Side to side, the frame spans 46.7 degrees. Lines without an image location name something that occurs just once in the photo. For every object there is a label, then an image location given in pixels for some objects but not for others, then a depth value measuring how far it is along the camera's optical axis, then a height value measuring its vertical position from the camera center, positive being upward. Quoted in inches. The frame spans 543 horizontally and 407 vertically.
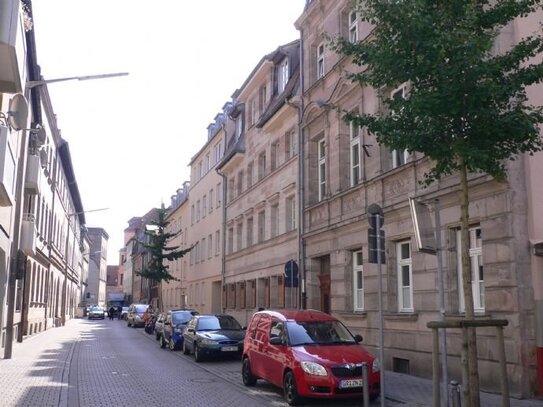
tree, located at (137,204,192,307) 1968.5 +139.7
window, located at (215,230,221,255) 1554.6 +132.4
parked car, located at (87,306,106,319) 2832.7 -79.5
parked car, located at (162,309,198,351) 1002.1 -51.3
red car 446.9 -46.5
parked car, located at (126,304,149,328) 1898.4 -60.6
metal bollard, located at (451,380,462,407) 324.2 -50.6
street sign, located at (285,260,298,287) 759.1 +25.3
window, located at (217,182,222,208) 1573.6 +253.4
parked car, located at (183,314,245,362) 798.5 -53.4
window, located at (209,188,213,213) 1692.9 +255.2
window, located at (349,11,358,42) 800.3 +343.1
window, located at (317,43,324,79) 912.8 +341.1
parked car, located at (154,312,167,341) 1132.5 -56.1
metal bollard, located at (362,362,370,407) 391.3 -56.1
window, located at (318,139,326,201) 893.9 +180.1
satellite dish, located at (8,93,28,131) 529.0 +154.5
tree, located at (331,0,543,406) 340.8 +116.0
